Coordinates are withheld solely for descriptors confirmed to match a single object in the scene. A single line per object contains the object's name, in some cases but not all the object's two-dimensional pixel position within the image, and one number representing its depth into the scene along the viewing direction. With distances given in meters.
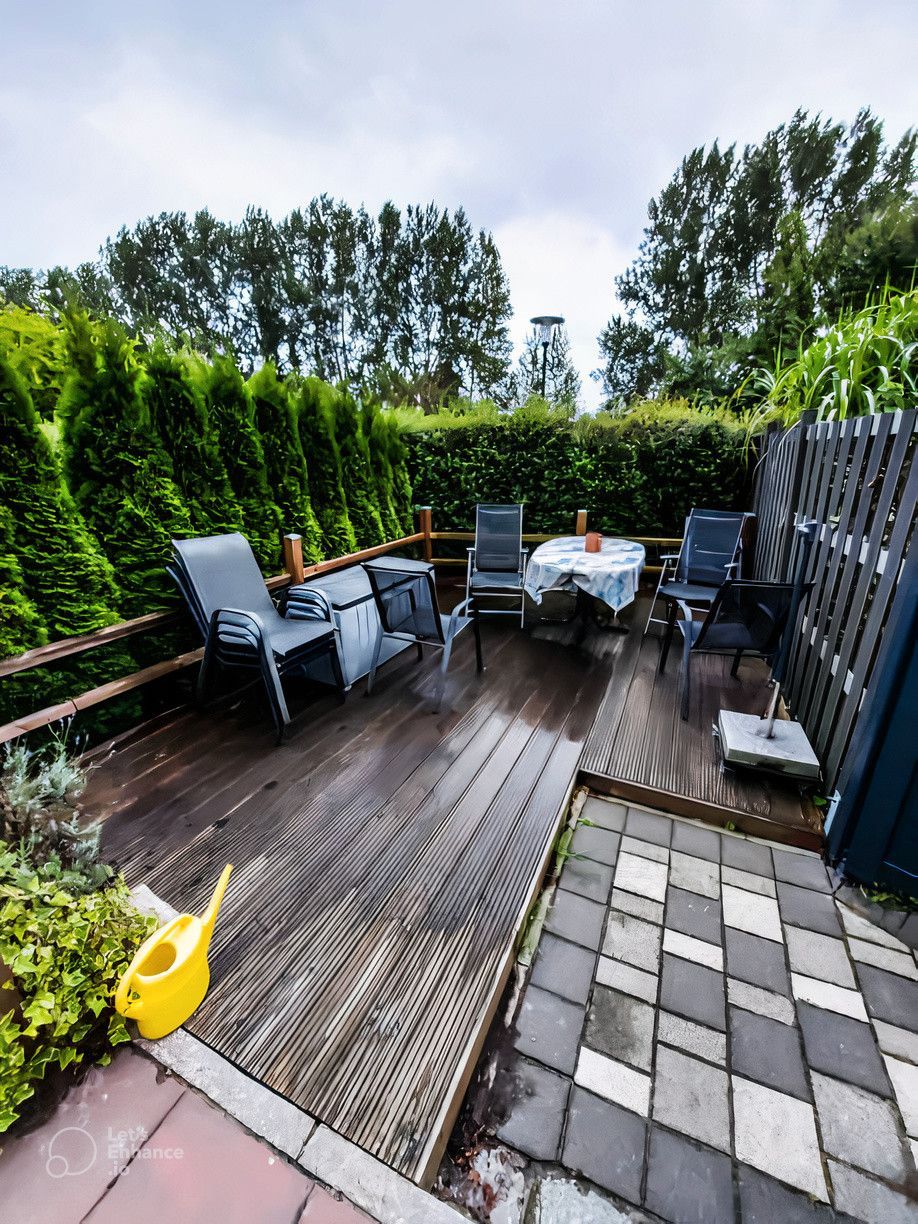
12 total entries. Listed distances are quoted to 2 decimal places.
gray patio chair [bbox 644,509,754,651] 4.14
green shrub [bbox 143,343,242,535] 2.63
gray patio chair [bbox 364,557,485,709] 2.80
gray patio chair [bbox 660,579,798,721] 2.31
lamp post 6.24
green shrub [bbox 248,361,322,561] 3.27
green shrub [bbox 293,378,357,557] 3.76
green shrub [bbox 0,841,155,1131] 0.98
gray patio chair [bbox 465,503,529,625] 4.51
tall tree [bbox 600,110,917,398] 10.64
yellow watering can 1.10
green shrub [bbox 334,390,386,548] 4.25
